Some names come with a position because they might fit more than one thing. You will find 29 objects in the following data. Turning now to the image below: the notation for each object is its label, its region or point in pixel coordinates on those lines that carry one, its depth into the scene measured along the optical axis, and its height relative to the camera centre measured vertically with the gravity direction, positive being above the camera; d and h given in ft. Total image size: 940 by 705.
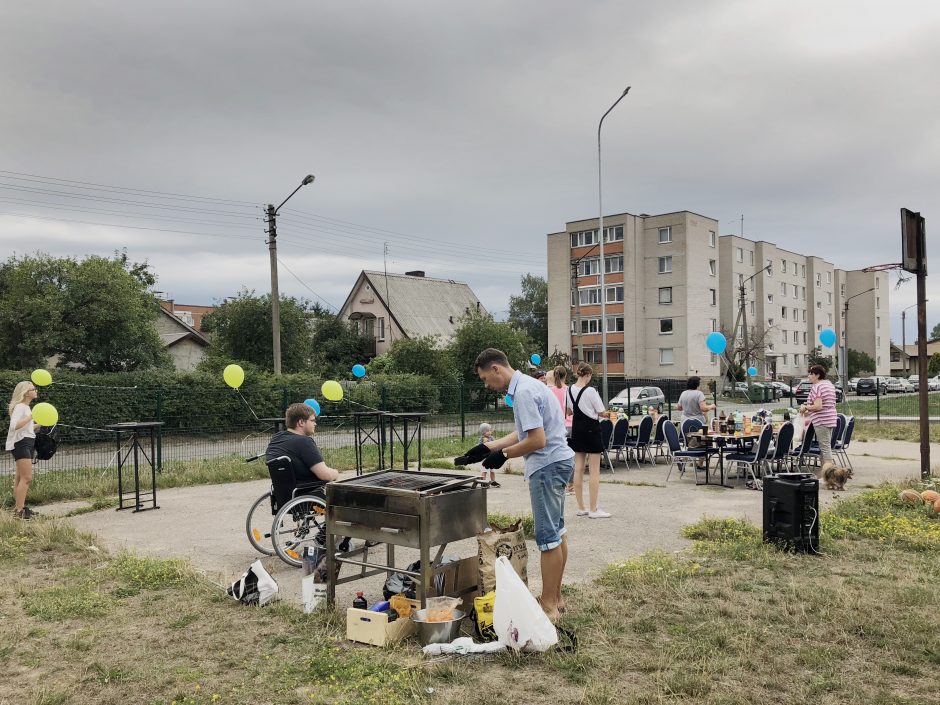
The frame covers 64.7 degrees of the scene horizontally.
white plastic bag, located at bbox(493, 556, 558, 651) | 13.70 -4.65
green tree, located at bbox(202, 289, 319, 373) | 103.81 +5.47
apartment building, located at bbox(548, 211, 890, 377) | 177.78 +18.60
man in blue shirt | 14.99 -1.77
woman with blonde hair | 28.27 -2.28
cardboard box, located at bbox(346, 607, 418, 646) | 14.51 -5.14
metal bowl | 14.44 -5.15
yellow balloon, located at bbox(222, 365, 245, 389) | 43.52 -0.31
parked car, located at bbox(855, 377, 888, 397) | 170.71 -5.93
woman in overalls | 26.50 -2.51
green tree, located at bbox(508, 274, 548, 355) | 236.22 +18.05
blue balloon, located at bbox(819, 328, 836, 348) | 77.92 +2.54
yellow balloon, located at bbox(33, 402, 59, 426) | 31.96 -1.79
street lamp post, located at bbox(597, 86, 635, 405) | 82.41 +17.49
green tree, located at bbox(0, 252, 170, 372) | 75.31 +6.06
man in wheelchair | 20.98 -2.46
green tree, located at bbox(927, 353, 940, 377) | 246.06 -1.60
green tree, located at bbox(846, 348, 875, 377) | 240.94 -0.55
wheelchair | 20.56 -3.97
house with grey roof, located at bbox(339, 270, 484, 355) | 160.04 +13.54
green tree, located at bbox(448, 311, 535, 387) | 101.76 +3.36
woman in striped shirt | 34.35 -2.33
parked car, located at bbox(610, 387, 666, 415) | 101.67 -4.82
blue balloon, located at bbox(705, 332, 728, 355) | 55.62 +1.59
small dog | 32.71 -5.08
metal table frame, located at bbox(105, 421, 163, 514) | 29.76 -3.77
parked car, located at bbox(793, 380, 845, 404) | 105.66 -4.71
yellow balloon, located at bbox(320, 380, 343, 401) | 45.47 -1.34
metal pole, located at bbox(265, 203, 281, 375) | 73.61 +8.36
